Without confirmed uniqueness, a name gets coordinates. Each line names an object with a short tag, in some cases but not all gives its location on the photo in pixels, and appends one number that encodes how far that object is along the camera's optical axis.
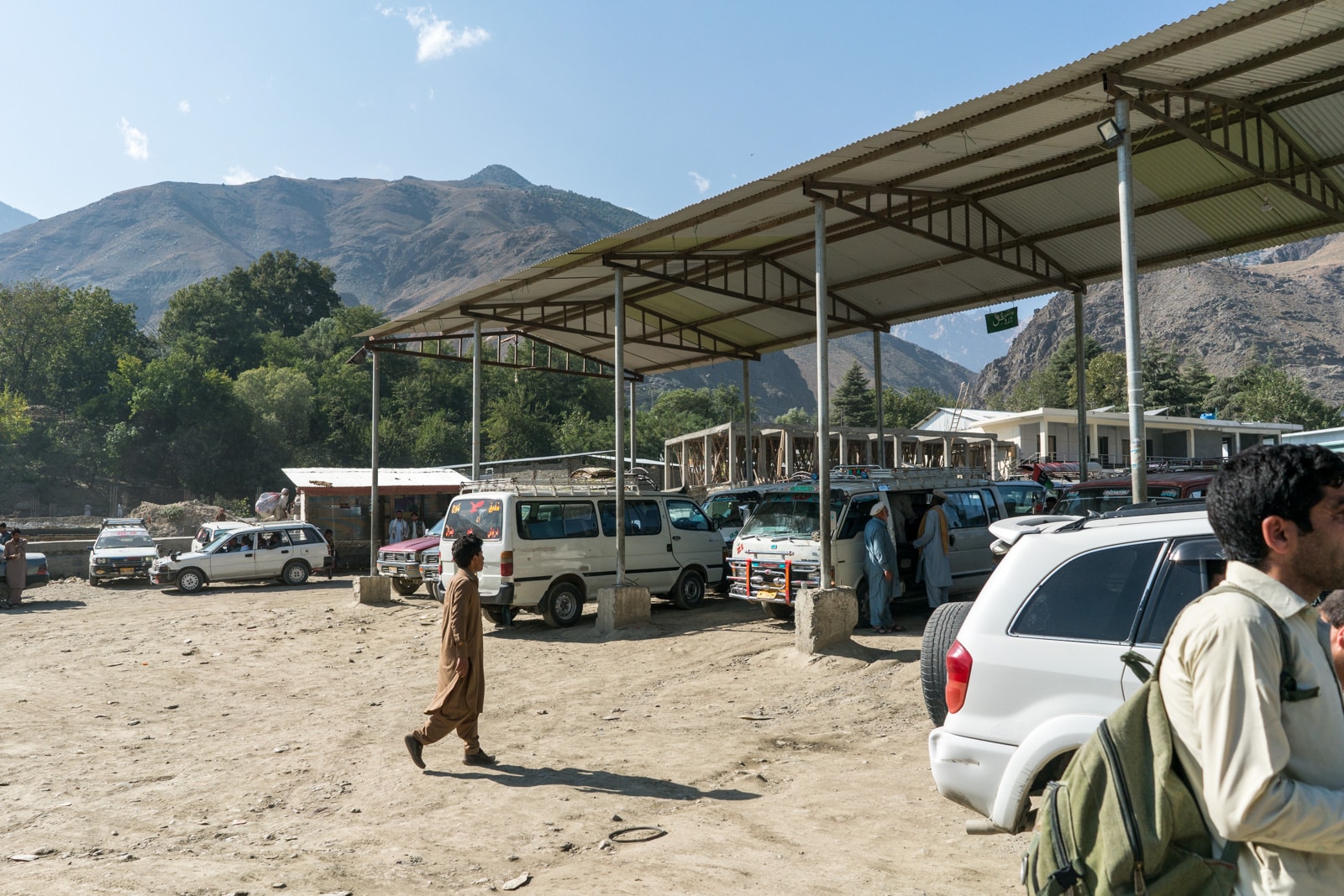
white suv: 4.14
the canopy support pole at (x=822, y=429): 11.96
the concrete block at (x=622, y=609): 14.48
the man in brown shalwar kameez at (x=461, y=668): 7.81
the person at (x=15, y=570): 22.56
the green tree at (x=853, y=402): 96.00
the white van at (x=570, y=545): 14.55
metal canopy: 9.63
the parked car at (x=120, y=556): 27.19
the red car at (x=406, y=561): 19.69
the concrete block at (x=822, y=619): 11.53
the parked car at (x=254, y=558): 25.64
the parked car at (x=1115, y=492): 11.94
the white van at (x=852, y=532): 13.40
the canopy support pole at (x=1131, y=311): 9.23
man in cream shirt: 1.90
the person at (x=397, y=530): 28.67
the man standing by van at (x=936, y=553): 13.35
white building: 46.66
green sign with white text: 16.40
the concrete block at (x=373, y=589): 19.95
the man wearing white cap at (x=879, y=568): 12.76
